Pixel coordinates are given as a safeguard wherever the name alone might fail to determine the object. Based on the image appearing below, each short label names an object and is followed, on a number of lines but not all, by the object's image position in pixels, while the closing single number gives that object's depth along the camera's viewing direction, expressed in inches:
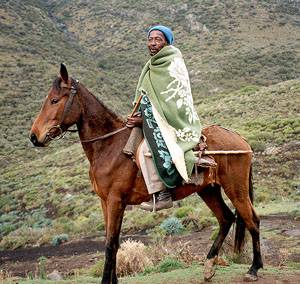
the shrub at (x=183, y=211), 617.3
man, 212.8
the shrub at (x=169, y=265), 282.1
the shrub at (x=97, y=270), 342.5
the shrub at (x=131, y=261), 324.5
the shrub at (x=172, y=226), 549.6
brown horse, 210.5
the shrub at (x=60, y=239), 638.5
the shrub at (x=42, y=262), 305.1
